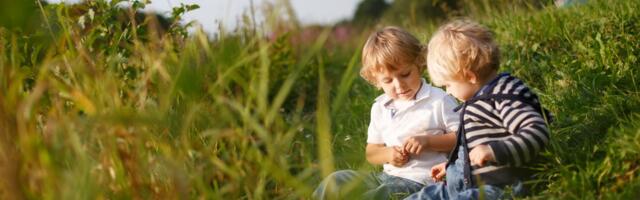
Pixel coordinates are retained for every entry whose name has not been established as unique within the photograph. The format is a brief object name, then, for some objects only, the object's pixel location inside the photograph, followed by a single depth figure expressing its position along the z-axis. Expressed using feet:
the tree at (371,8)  107.60
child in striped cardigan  7.86
